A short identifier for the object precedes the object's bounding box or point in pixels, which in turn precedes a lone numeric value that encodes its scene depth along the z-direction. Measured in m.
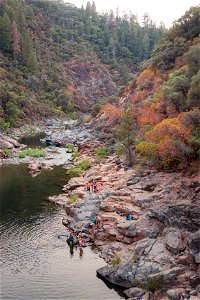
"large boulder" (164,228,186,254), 19.79
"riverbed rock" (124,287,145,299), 18.10
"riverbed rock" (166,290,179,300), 16.90
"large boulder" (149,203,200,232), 21.22
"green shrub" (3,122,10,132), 61.93
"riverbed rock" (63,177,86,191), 34.50
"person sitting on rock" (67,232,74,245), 23.72
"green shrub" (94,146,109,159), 44.62
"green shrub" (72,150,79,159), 48.10
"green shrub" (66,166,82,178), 39.50
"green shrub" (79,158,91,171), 41.11
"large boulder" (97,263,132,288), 19.30
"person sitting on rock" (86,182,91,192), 33.00
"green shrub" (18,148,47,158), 47.91
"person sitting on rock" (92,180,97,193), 32.03
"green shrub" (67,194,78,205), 30.63
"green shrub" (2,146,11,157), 47.70
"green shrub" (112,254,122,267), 20.66
